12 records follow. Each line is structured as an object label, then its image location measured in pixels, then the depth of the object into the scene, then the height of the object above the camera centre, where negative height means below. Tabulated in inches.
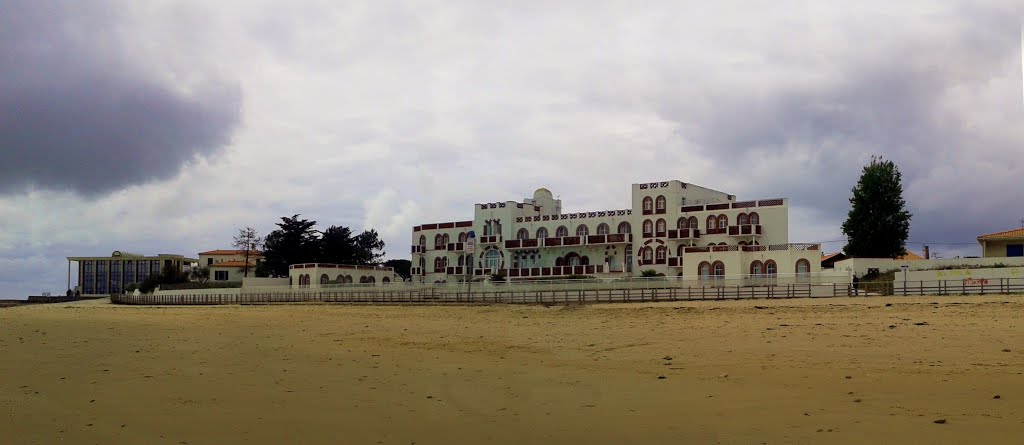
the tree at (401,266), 4046.5 -16.5
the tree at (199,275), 3420.3 -51.5
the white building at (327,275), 2783.0 -43.6
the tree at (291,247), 3110.2 +64.4
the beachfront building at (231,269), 3693.4 -27.6
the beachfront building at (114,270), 4160.4 -35.0
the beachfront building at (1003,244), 2052.2 +46.7
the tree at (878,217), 2161.7 +124.4
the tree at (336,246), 3164.4 +69.1
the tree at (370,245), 3984.3 +95.8
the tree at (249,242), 3663.9 +100.1
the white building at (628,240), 2126.5 +75.8
